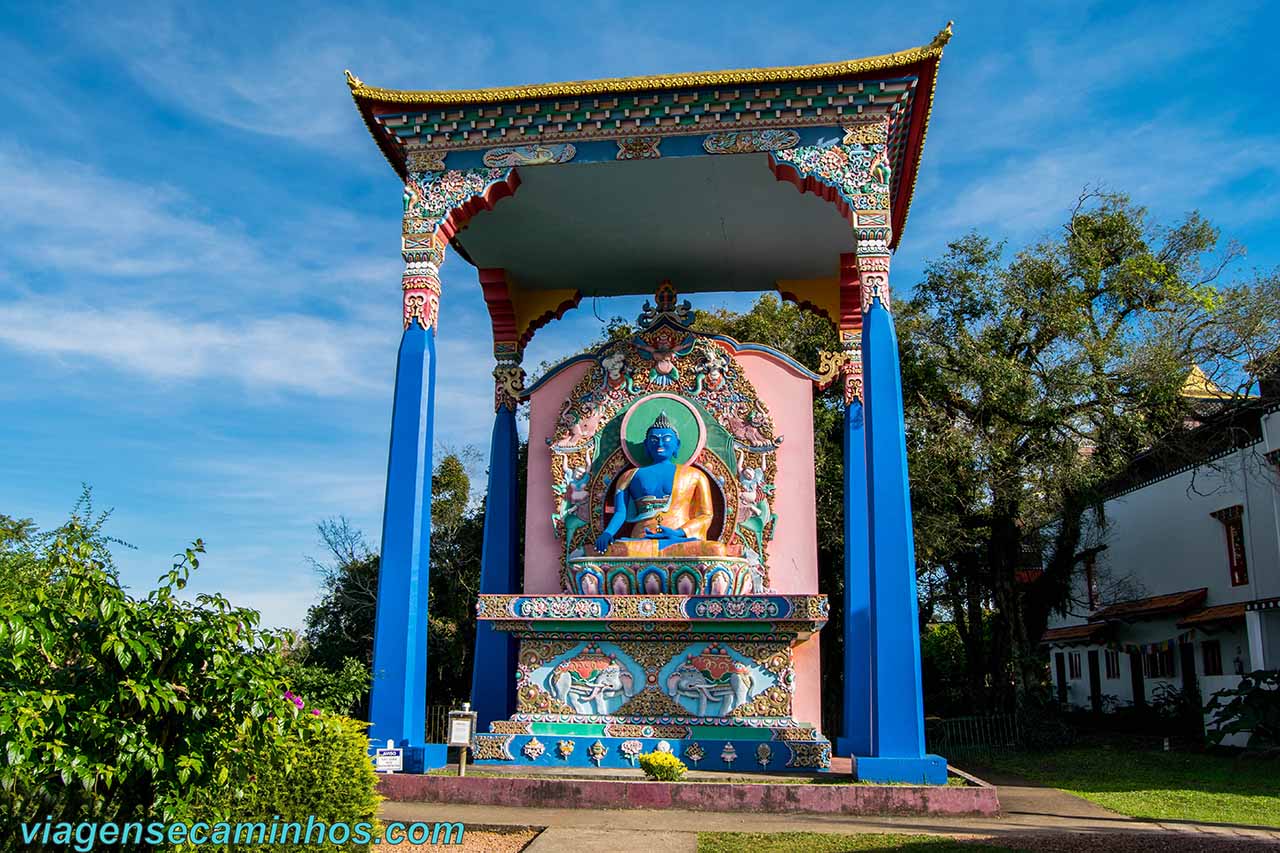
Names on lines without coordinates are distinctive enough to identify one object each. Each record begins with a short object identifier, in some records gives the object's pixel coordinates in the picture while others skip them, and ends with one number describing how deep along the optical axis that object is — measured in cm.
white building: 1809
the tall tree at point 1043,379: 1766
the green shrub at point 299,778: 535
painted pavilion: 1102
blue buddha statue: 1384
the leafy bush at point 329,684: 802
